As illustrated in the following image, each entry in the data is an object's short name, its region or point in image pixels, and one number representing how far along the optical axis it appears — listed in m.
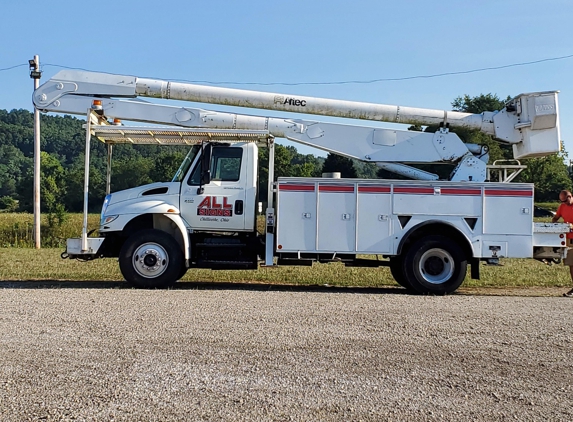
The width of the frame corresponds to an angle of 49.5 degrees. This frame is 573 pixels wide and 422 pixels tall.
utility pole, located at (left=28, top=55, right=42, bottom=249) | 24.33
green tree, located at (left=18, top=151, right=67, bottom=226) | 61.03
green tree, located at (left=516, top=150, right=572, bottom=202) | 58.97
